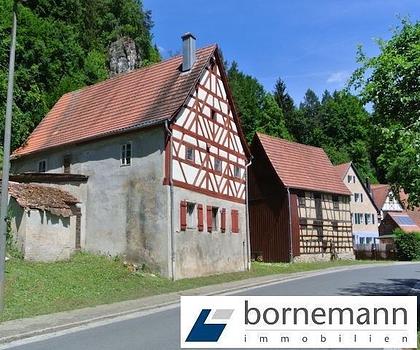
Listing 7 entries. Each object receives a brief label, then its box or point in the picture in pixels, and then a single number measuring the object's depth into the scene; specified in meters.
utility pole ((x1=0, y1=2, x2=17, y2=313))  13.42
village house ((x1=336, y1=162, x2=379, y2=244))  60.31
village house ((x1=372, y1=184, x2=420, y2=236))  67.12
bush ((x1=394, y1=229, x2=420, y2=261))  49.42
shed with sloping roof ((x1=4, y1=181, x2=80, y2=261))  22.62
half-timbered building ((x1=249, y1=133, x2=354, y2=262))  40.00
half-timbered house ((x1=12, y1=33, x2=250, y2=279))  24.22
